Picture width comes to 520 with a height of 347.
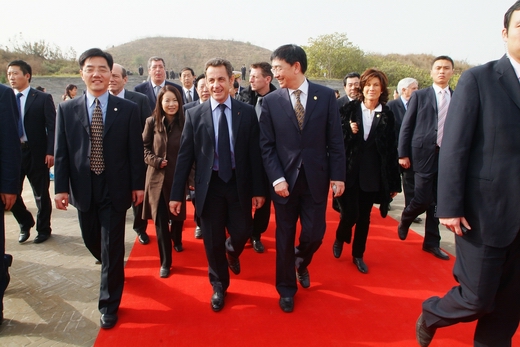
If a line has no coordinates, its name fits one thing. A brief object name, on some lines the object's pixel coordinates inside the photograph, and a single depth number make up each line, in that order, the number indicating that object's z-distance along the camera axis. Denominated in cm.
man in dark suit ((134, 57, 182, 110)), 539
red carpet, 256
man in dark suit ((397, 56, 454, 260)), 386
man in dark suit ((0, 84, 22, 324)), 257
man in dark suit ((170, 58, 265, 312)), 285
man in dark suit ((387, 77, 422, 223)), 466
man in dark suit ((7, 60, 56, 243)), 431
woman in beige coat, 352
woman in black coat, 345
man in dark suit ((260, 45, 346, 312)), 280
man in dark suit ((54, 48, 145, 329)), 272
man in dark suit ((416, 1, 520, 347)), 187
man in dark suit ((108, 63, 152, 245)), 422
